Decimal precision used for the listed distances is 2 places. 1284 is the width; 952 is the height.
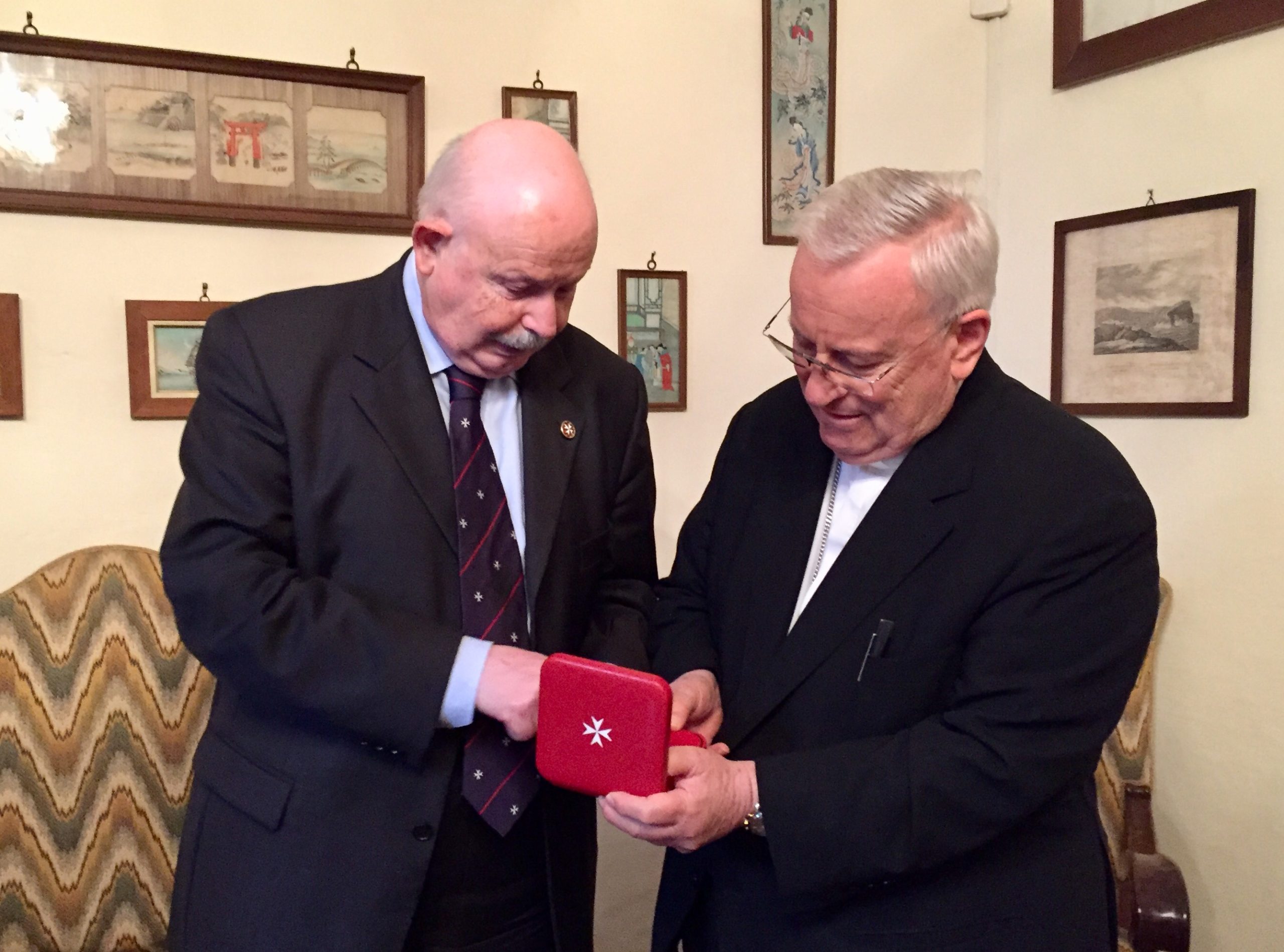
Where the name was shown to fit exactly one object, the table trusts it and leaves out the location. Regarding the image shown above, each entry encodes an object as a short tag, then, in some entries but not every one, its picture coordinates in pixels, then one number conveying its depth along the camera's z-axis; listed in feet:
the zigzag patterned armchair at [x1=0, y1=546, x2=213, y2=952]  6.39
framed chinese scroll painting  8.77
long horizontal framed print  6.74
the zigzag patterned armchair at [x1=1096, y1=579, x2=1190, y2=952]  6.86
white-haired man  4.04
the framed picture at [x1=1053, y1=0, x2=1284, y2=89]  7.22
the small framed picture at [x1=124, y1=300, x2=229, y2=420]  7.04
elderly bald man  4.11
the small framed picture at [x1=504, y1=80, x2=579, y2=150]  7.91
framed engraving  7.36
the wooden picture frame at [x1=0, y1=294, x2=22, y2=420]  6.75
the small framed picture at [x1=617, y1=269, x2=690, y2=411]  8.43
